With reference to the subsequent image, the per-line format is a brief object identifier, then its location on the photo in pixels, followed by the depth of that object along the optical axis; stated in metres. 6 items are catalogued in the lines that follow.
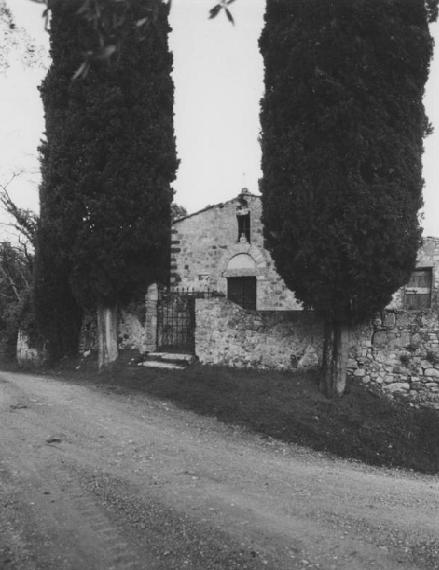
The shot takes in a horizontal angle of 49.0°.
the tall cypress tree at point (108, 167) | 12.17
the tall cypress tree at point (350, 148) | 9.25
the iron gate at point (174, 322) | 13.44
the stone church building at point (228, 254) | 17.86
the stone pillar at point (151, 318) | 13.10
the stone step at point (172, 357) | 11.93
